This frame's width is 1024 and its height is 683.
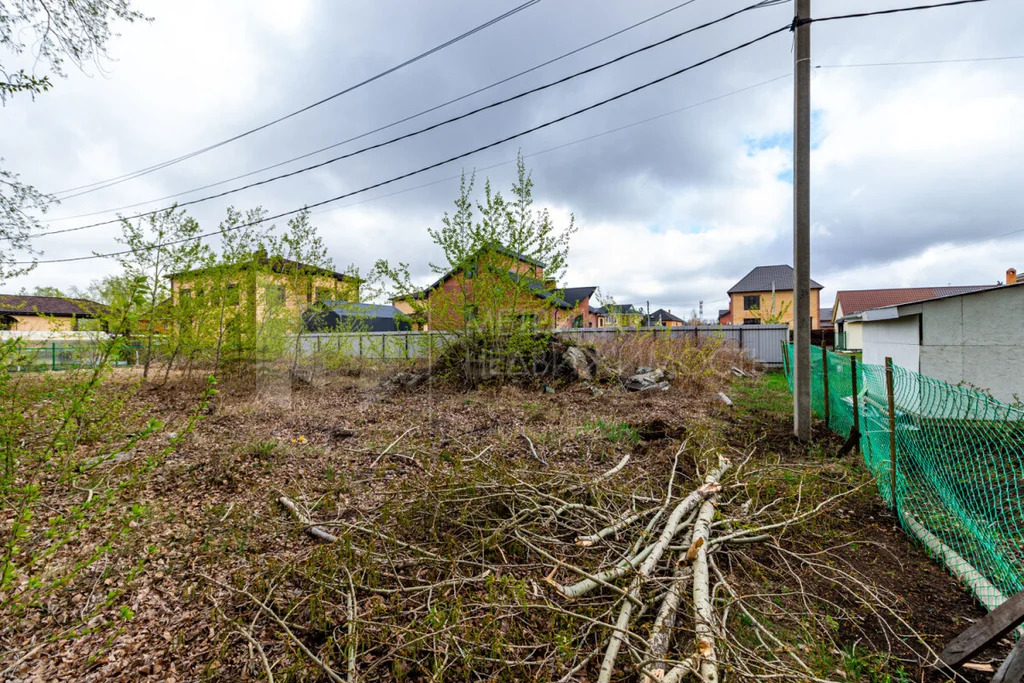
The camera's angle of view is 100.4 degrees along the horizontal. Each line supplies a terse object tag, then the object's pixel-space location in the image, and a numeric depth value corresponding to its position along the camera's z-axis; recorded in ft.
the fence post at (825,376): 18.31
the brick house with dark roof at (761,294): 110.63
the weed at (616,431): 16.20
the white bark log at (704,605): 5.57
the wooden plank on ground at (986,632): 5.49
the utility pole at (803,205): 16.16
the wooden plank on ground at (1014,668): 5.22
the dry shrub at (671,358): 31.22
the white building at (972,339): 15.89
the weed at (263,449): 15.01
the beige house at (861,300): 83.66
